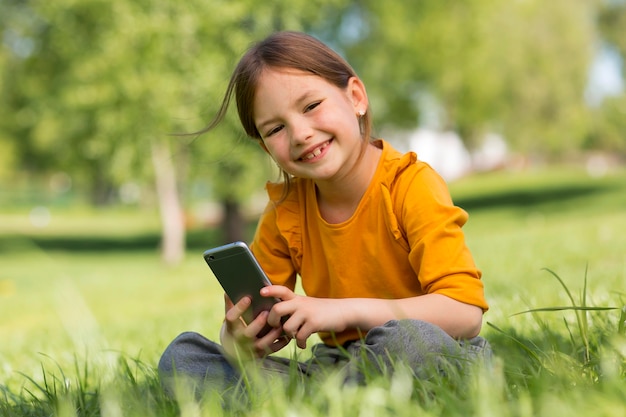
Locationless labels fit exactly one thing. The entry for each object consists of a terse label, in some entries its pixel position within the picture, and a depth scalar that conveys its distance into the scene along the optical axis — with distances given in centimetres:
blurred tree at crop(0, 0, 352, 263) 1407
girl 225
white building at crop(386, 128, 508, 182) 4317
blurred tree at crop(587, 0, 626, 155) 2372
